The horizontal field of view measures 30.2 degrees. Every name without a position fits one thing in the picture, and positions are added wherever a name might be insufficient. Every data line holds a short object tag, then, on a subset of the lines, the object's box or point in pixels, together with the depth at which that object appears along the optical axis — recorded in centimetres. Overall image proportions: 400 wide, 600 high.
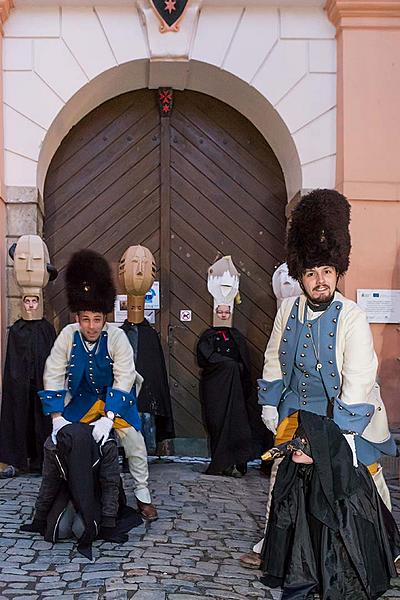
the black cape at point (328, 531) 322
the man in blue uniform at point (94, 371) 427
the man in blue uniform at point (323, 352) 340
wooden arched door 641
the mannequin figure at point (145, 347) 546
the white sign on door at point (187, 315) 645
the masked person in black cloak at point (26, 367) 534
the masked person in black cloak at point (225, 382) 559
